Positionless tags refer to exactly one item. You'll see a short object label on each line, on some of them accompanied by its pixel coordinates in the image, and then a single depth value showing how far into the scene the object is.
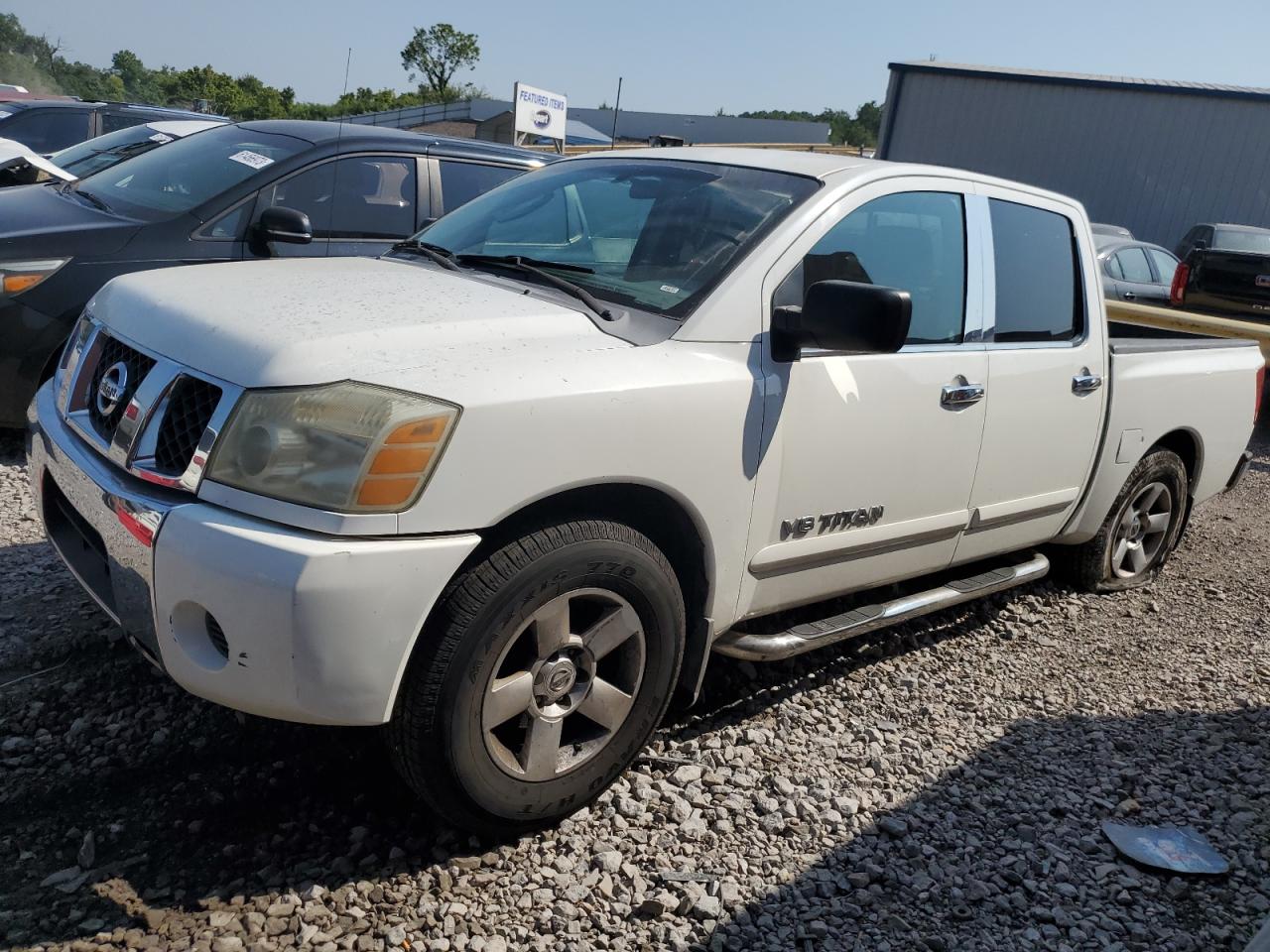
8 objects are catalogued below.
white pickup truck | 2.27
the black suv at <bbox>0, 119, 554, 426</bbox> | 4.99
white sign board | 26.62
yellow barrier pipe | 8.62
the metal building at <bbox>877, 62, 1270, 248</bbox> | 23.09
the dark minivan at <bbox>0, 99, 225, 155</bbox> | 10.69
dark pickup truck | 10.77
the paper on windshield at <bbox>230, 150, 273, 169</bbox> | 5.61
